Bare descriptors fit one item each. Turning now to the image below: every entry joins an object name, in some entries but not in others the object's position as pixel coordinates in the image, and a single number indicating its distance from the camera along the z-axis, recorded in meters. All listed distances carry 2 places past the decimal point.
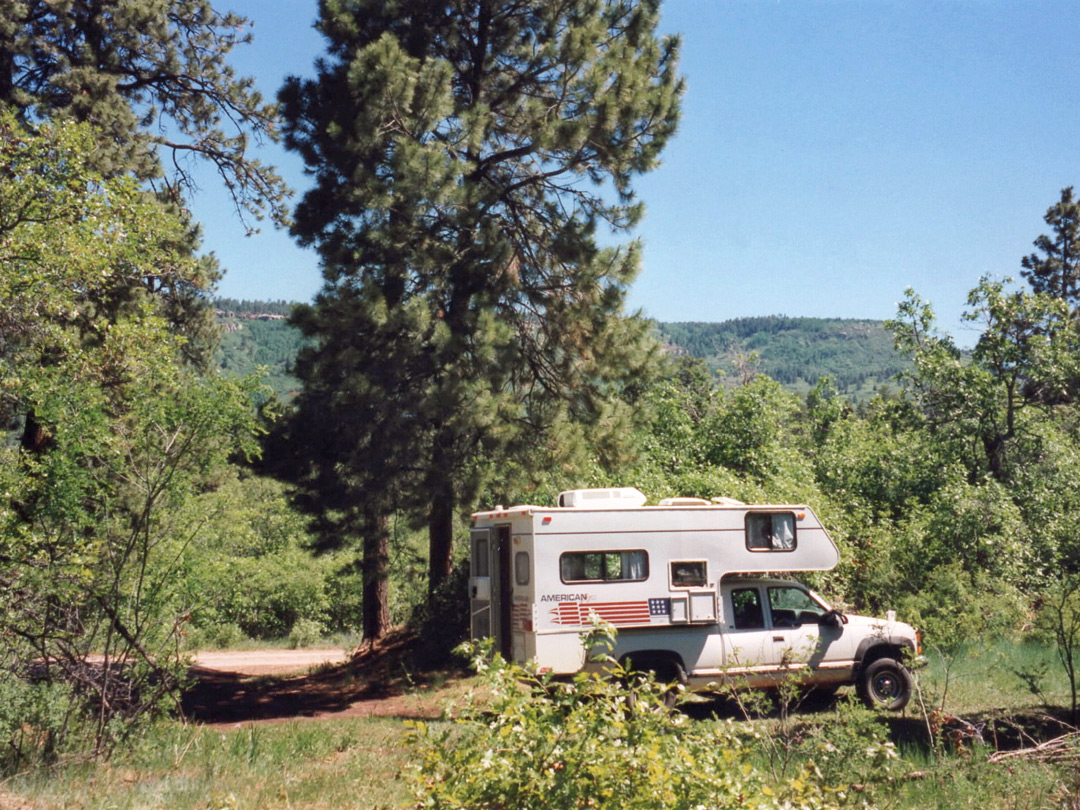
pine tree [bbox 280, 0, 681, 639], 14.34
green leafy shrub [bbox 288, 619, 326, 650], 24.69
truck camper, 11.26
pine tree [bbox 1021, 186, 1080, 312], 38.47
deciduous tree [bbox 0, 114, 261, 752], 8.24
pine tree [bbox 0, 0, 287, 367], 15.42
